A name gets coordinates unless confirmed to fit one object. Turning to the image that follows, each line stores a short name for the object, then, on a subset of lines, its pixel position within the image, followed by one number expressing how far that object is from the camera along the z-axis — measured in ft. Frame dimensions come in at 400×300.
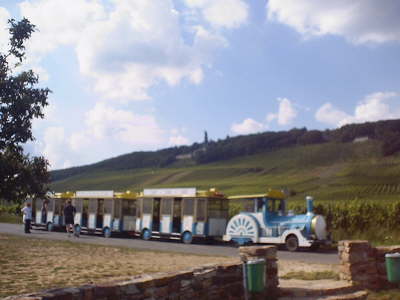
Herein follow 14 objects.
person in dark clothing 70.78
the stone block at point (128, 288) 18.93
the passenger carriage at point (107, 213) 85.05
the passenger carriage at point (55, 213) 95.96
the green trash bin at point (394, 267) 27.96
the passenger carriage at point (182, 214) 72.69
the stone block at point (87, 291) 17.26
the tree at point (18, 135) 21.40
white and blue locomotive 58.80
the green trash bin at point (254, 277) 24.50
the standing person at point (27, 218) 73.92
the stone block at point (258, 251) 26.94
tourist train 60.64
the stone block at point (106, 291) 18.00
